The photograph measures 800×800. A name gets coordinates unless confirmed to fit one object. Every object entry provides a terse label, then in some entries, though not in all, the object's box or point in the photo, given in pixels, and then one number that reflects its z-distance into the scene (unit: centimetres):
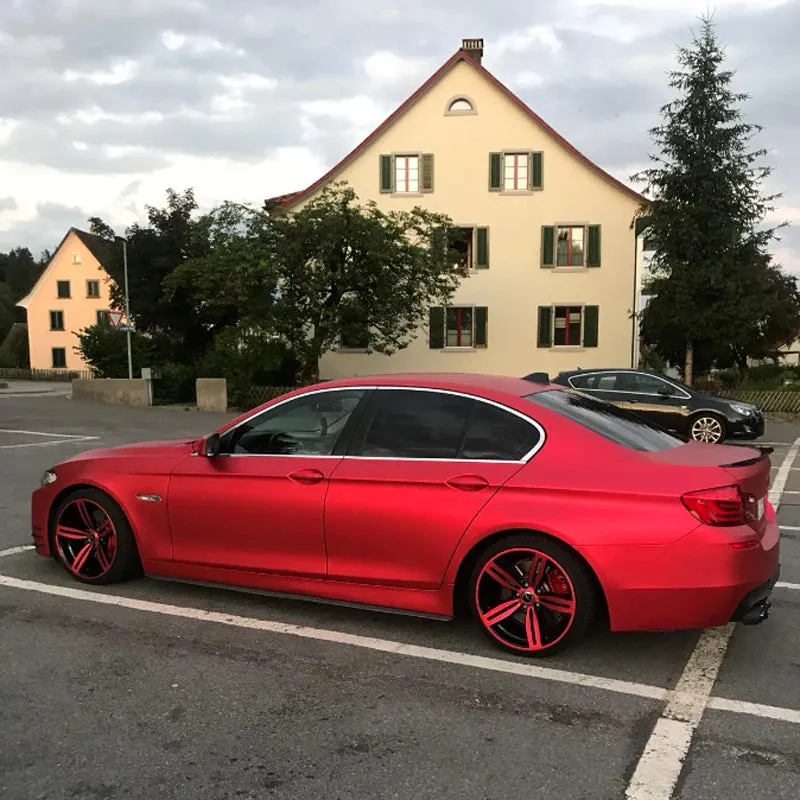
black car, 1395
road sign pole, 2638
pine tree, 2389
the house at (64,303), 5912
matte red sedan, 363
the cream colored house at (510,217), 2908
